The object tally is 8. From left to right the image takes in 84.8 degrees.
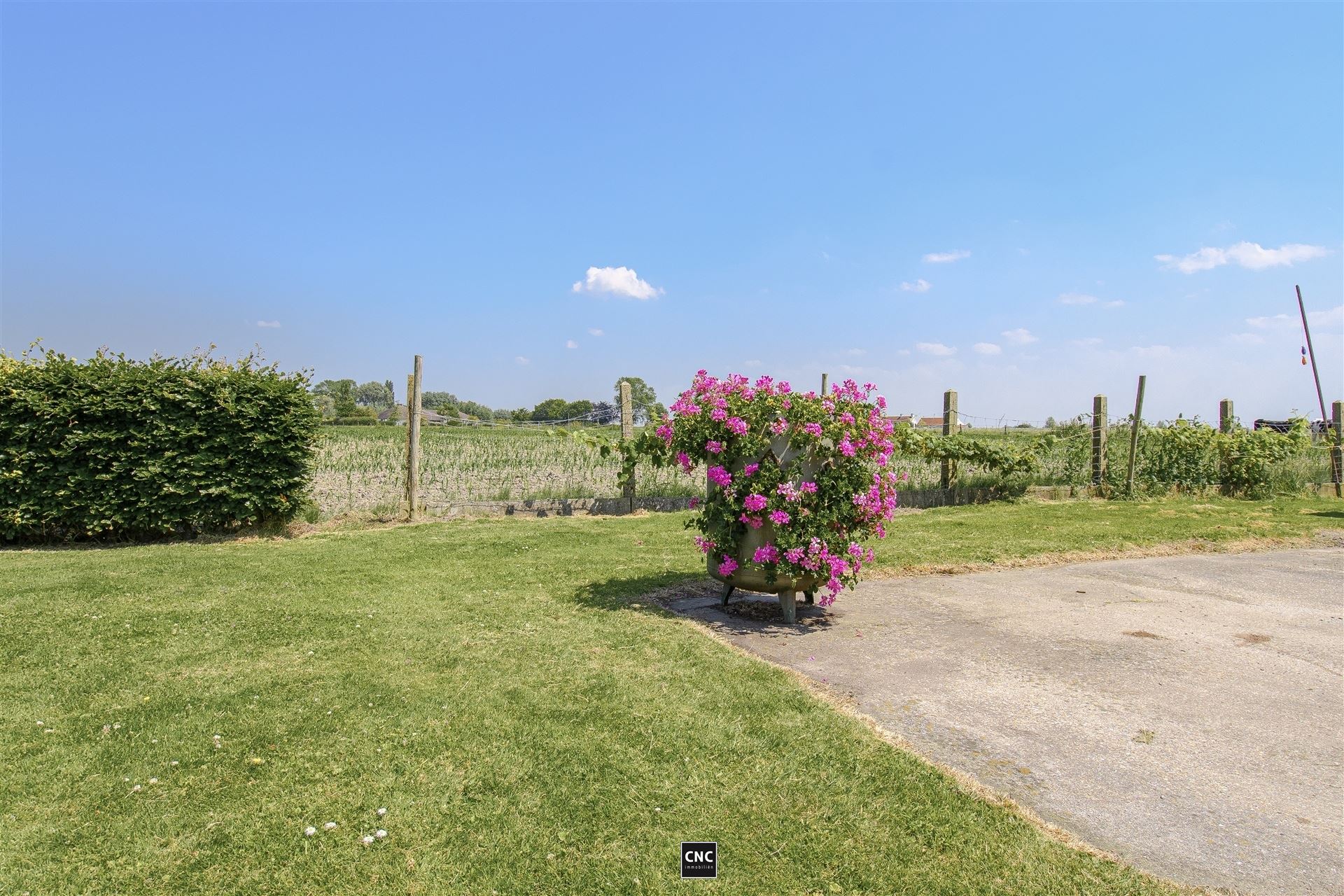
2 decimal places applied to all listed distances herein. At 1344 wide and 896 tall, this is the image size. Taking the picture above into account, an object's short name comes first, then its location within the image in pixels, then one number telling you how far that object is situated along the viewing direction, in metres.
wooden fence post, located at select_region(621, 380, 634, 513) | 11.43
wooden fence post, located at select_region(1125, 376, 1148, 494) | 13.07
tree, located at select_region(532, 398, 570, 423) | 44.06
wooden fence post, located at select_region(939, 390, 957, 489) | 13.01
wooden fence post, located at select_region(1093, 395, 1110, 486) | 13.36
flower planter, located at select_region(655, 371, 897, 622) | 4.96
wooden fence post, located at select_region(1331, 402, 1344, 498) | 14.66
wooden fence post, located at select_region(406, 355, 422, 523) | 10.33
